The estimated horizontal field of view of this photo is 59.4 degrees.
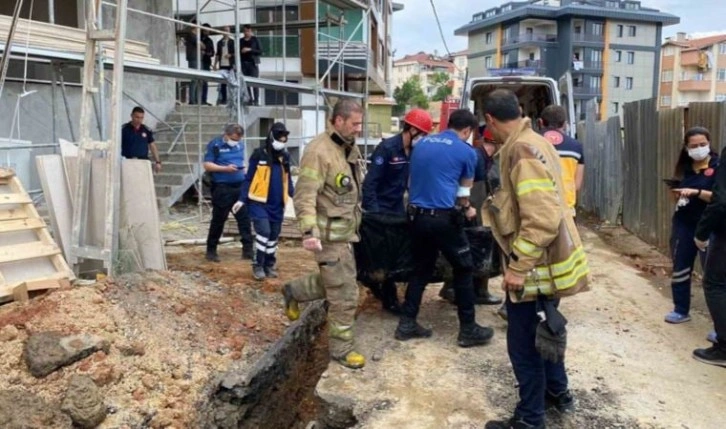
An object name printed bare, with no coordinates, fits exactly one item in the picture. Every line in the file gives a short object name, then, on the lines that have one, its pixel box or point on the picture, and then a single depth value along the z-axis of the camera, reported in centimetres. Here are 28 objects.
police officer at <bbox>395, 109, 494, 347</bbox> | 436
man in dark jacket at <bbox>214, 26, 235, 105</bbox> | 1376
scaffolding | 569
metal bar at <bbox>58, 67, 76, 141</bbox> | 852
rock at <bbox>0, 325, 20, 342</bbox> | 438
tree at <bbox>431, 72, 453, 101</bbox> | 7281
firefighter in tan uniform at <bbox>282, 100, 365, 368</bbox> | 413
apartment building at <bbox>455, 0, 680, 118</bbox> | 4750
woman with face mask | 484
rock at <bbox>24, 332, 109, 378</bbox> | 416
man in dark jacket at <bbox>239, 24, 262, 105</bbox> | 1309
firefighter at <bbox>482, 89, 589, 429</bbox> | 303
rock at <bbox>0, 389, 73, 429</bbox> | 369
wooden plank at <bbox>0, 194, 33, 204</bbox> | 563
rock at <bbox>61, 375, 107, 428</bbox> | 380
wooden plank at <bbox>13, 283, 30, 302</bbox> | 512
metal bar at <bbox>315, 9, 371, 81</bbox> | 1244
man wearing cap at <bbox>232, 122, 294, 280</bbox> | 642
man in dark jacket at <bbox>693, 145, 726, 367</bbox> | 409
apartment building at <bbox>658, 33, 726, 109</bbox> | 5622
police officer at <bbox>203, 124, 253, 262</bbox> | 723
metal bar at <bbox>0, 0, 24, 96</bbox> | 623
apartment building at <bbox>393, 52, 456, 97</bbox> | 10650
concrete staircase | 1120
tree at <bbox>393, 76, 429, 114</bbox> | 7206
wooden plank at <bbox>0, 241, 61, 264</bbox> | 527
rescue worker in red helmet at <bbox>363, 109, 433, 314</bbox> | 484
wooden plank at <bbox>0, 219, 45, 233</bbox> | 547
